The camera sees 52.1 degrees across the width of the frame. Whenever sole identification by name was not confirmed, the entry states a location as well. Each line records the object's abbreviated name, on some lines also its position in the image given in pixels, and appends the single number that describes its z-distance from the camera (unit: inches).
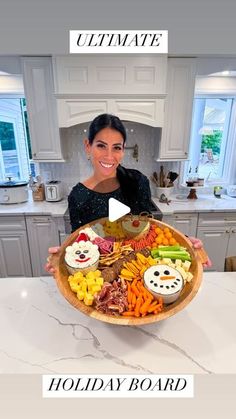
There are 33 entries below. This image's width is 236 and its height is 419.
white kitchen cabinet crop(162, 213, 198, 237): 70.2
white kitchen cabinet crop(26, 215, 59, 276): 69.1
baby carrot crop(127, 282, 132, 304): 22.9
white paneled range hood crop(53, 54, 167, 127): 62.1
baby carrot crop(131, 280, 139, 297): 23.5
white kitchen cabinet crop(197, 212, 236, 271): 71.4
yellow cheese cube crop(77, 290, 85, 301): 22.9
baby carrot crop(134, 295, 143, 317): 21.9
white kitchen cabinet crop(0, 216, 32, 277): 69.4
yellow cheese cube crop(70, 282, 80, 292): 23.7
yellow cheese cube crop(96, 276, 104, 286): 24.1
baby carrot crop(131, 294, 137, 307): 22.6
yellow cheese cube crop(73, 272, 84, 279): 24.5
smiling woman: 35.8
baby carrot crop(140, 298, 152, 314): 22.0
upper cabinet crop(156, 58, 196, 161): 65.8
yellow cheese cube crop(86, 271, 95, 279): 24.7
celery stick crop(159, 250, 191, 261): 26.8
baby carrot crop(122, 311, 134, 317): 21.9
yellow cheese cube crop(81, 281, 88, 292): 23.5
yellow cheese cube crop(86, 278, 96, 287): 23.9
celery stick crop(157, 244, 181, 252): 27.8
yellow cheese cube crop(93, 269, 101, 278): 25.0
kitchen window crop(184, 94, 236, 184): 79.5
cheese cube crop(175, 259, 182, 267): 26.1
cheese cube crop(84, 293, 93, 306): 22.5
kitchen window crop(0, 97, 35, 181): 75.9
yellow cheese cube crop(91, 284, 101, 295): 23.2
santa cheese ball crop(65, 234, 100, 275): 25.4
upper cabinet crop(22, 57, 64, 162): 64.0
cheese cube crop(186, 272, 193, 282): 24.6
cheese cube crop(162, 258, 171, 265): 26.4
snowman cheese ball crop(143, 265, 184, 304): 22.4
